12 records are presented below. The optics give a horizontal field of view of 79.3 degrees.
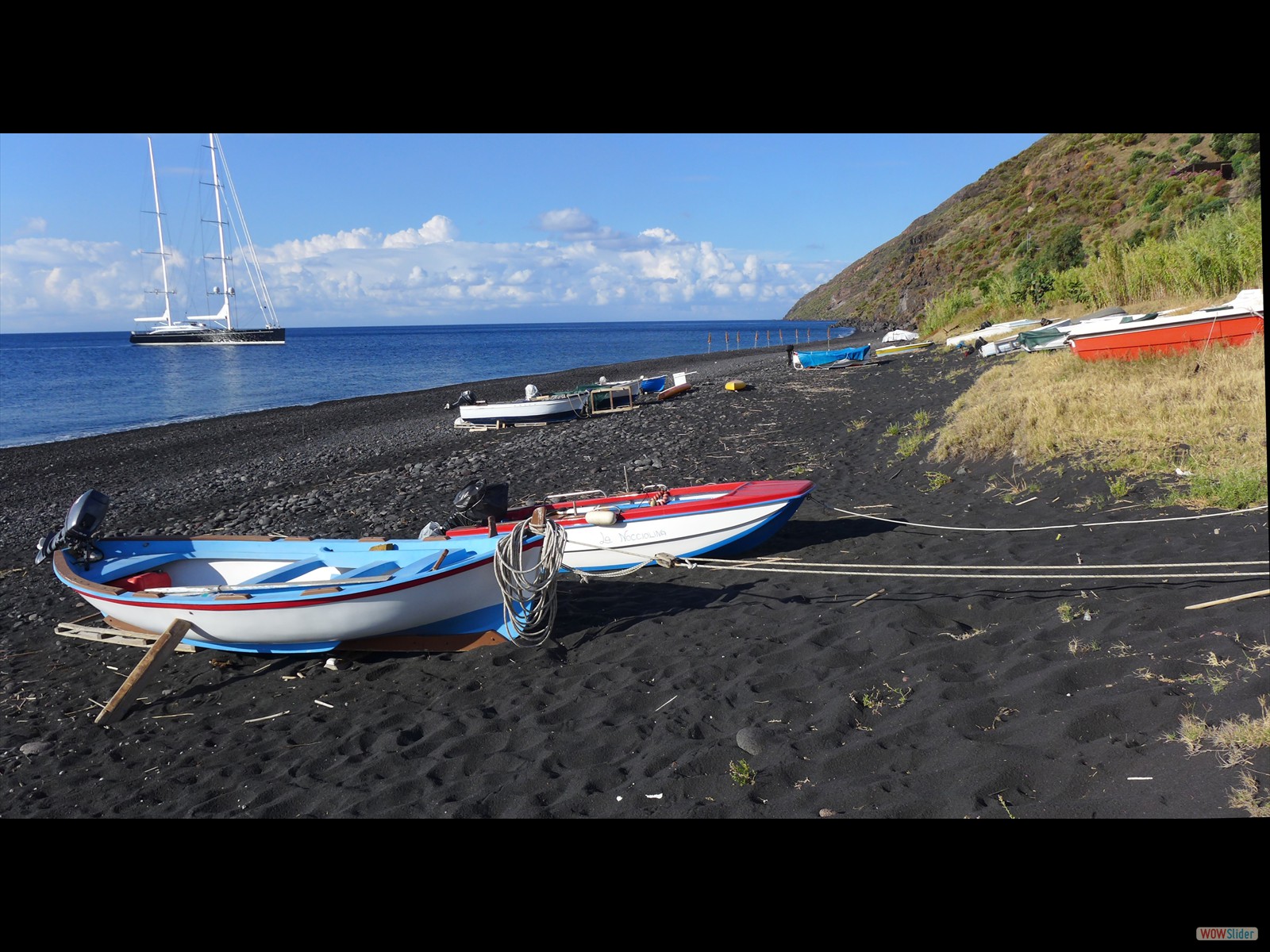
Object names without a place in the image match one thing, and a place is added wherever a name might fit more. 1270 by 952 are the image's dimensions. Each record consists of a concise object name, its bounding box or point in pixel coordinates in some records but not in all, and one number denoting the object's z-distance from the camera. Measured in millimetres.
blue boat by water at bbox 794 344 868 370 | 30125
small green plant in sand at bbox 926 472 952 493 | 10609
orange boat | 12031
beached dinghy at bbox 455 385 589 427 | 22266
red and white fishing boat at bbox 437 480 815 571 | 8742
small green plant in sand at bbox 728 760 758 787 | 4477
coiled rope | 7129
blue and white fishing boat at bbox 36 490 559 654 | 7027
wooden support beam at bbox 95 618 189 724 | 6559
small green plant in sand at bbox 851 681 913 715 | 5066
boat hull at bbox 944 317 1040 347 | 23672
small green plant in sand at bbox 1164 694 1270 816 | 3271
